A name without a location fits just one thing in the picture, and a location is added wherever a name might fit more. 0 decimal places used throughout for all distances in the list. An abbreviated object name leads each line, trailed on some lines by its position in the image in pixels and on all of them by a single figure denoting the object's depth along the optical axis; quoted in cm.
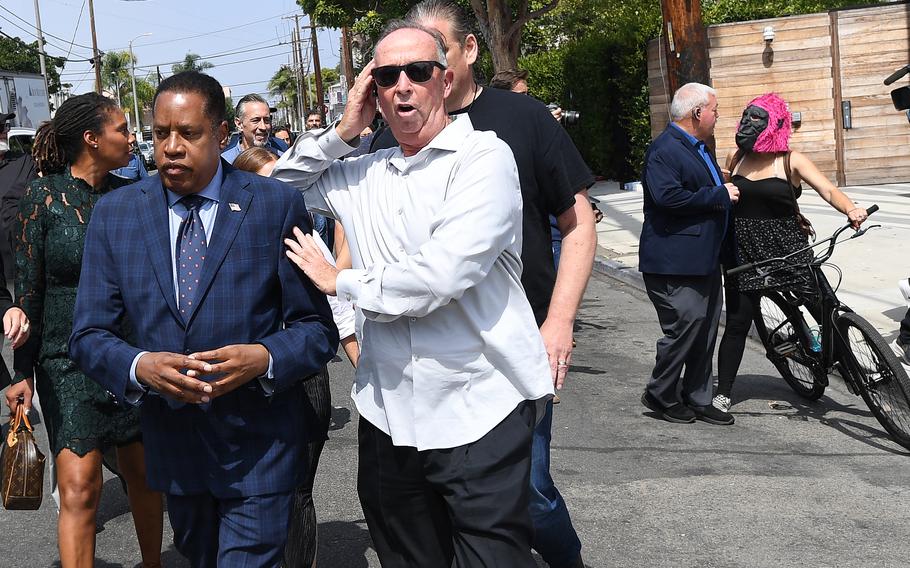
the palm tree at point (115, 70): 10594
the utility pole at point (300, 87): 9169
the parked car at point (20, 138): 1893
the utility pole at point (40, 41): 4834
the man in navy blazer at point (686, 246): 629
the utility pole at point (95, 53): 6588
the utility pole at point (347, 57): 5078
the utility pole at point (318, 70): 6079
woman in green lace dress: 375
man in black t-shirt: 338
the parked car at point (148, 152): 5273
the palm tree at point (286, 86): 13612
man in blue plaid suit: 286
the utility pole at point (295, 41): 10304
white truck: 3012
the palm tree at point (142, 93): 11181
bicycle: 577
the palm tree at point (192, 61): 10325
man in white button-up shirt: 268
